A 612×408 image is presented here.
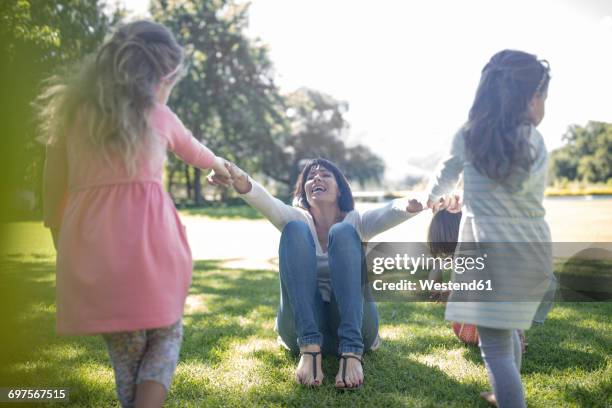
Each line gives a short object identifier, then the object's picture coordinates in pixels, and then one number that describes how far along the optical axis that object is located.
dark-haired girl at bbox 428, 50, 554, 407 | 1.94
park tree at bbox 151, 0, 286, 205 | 24.94
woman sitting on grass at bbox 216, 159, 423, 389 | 2.54
